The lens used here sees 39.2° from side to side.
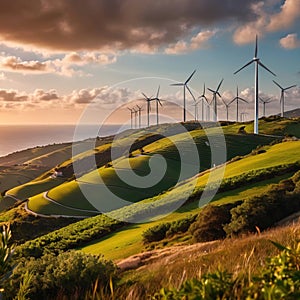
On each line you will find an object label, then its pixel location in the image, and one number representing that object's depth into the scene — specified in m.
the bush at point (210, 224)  27.50
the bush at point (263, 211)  25.52
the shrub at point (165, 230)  33.53
